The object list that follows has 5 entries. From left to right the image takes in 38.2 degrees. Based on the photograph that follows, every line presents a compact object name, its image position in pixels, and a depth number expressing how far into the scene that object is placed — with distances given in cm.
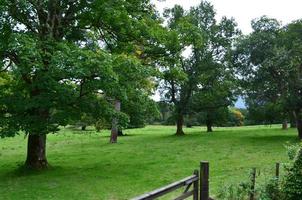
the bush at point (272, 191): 1089
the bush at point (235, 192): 1160
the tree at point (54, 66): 1636
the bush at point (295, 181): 1025
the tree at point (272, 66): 3272
